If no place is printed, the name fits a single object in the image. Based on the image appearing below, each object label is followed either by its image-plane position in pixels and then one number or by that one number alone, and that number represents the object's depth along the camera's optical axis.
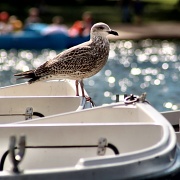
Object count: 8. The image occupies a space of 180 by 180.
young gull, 11.43
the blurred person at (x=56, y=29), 37.62
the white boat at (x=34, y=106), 10.94
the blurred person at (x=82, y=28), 36.66
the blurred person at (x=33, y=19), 41.96
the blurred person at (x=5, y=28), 37.28
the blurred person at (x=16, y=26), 37.87
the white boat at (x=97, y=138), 8.20
